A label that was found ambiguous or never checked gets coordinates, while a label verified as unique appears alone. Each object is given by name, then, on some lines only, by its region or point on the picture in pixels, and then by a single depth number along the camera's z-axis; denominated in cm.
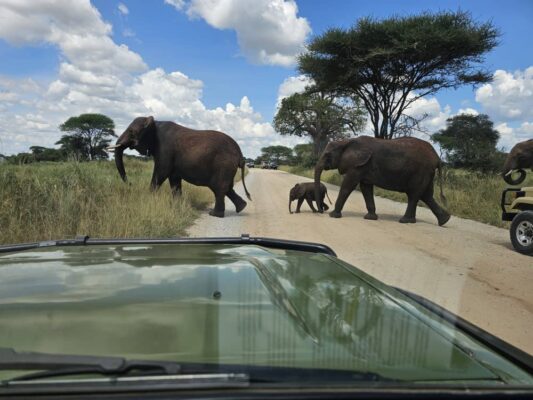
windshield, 154
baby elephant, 1482
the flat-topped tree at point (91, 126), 5228
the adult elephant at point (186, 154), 1345
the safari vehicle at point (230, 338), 127
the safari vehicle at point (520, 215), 897
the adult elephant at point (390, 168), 1355
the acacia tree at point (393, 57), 2369
